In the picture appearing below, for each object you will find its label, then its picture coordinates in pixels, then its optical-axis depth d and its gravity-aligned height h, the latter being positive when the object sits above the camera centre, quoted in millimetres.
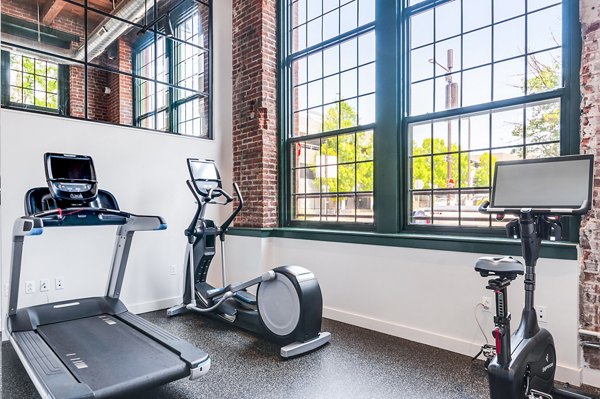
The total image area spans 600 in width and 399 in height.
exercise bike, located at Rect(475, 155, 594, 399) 2084 -356
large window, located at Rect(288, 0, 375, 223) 4141 +998
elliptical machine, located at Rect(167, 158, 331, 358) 3152 -1009
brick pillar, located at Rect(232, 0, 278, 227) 4867 +1098
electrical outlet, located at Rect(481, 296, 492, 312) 2987 -920
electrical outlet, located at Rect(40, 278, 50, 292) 3697 -930
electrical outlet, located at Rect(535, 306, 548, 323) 2711 -917
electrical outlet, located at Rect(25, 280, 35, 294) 3605 -927
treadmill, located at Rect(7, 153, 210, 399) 2232 -1107
